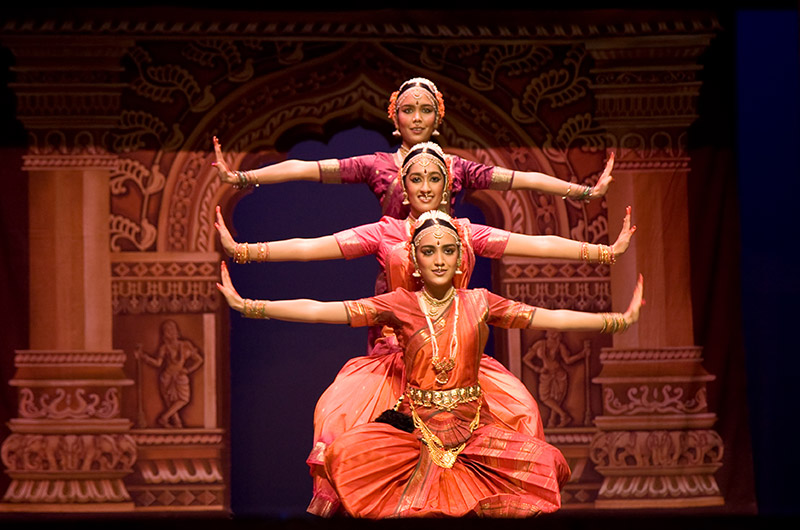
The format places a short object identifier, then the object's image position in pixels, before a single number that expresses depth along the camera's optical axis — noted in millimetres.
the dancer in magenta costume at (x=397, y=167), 9883
